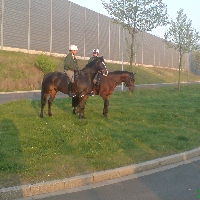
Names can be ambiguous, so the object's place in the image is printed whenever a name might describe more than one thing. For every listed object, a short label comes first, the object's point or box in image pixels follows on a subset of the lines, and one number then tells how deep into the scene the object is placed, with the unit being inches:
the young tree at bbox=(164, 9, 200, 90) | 1406.3
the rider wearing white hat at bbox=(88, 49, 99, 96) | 572.1
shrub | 1576.0
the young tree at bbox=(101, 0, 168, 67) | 1079.6
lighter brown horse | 588.3
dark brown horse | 541.6
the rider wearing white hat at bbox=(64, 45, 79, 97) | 540.1
